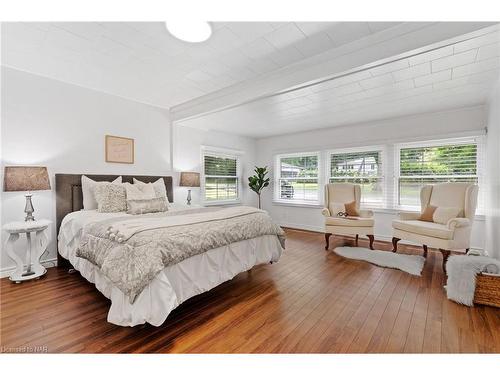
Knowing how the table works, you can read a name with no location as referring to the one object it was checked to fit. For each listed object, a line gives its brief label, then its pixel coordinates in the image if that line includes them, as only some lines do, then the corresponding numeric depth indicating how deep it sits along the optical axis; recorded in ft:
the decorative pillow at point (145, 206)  9.22
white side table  8.00
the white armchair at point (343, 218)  12.32
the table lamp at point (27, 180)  7.95
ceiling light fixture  6.14
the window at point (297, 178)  18.04
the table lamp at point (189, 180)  13.93
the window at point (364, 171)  15.01
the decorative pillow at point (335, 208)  13.91
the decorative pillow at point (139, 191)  10.00
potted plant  19.03
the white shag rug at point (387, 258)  9.74
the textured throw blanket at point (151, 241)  5.14
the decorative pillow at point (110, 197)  9.45
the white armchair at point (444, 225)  9.55
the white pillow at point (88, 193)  9.99
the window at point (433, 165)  12.23
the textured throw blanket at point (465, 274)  6.83
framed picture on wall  11.53
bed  5.20
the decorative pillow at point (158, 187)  11.43
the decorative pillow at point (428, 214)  11.37
